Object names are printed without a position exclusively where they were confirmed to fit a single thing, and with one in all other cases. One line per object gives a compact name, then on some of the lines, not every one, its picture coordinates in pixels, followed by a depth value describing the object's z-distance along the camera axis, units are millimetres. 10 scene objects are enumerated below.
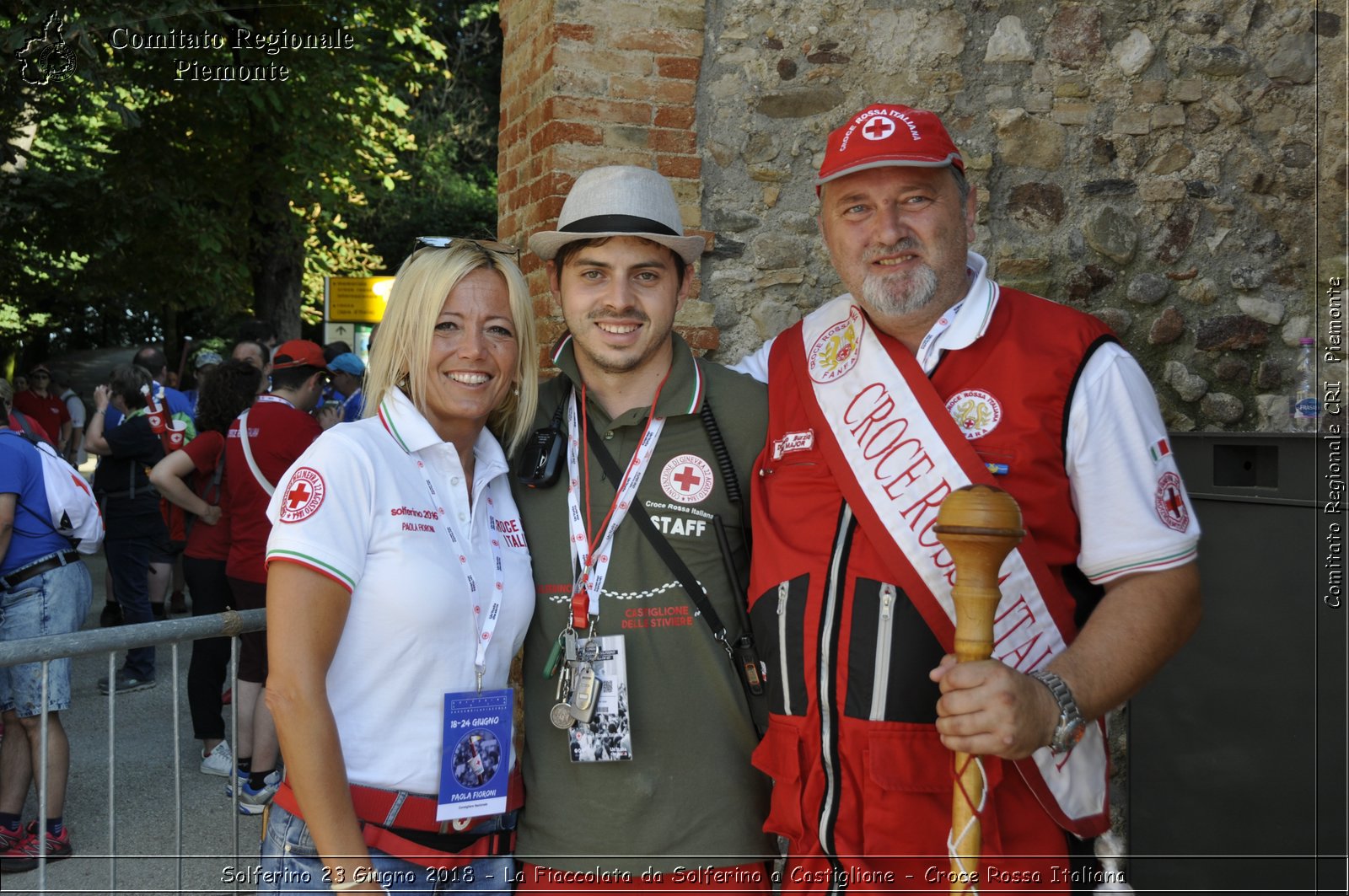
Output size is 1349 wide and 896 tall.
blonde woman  1979
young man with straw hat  2309
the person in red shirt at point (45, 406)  13406
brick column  3812
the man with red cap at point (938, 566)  2031
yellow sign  12539
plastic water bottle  3908
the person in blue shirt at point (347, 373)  8773
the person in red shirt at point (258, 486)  5469
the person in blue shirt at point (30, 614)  4578
